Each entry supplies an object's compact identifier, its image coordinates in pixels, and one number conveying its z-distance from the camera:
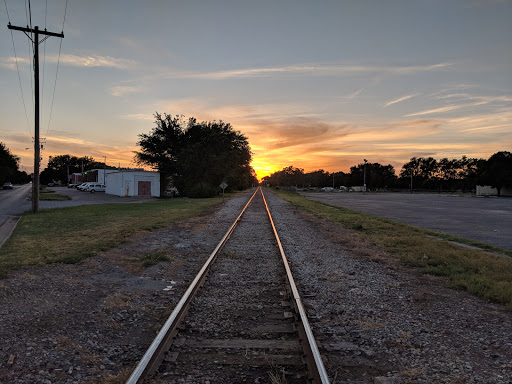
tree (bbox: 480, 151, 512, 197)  85.50
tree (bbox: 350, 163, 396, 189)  171.00
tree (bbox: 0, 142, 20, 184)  74.62
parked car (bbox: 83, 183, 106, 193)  66.12
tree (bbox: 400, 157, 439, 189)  164.31
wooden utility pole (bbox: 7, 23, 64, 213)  23.16
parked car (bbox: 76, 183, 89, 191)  72.60
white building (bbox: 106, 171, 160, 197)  53.16
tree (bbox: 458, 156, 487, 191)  148.73
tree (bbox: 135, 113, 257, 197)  54.78
